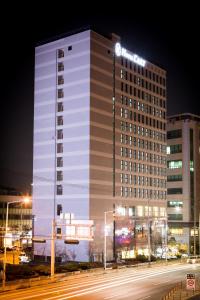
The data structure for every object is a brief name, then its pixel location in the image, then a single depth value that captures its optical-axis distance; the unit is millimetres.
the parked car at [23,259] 99625
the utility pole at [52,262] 62744
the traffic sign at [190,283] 43500
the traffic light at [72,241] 59506
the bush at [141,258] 95262
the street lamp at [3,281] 54078
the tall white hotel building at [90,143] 103688
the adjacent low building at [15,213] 149125
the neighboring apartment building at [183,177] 144750
